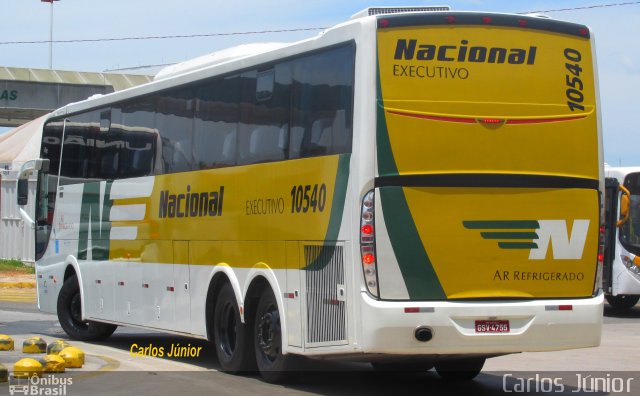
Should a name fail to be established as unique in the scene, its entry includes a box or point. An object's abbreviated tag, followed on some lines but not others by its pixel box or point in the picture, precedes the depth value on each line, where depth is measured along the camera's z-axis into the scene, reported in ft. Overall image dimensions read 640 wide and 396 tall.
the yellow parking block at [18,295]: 82.58
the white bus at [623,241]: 74.28
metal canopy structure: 157.28
